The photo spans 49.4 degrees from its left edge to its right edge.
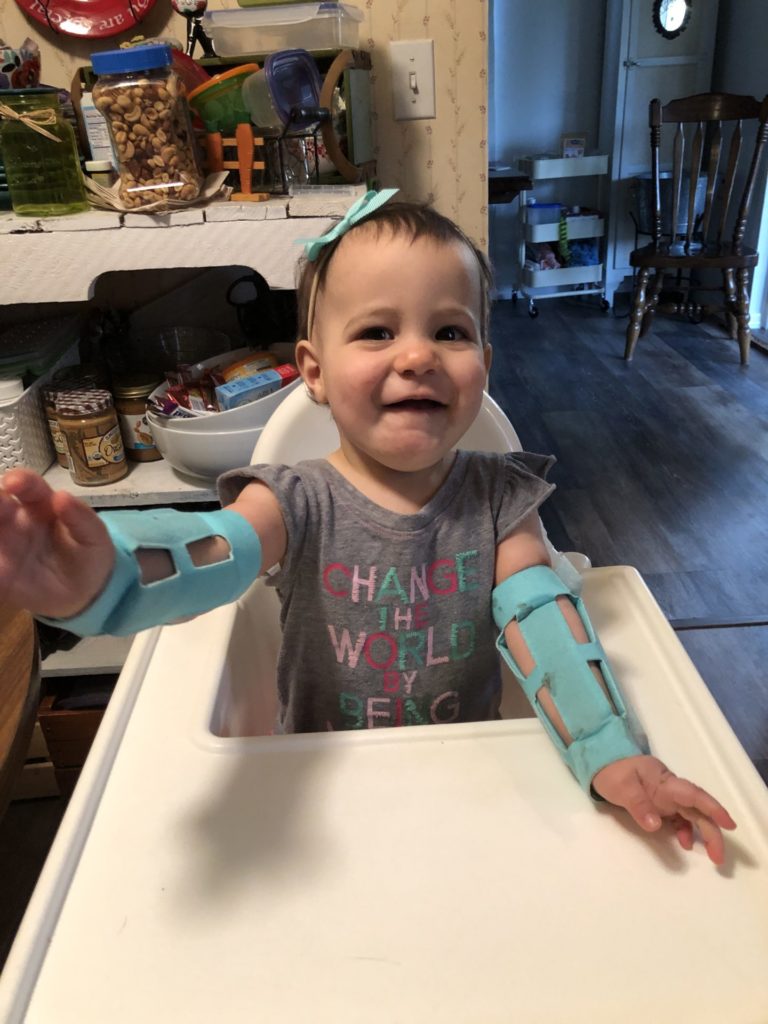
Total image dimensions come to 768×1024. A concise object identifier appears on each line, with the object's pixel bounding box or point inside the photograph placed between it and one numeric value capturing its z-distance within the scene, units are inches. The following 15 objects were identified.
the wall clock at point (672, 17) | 154.9
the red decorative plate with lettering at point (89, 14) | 53.6
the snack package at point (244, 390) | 48.4
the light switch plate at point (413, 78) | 55.2
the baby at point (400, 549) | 20.9
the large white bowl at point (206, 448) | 48.9
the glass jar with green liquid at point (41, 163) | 44.8
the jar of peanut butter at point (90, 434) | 50.8
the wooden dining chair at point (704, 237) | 125.0
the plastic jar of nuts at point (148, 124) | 42.3
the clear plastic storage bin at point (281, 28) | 48.7
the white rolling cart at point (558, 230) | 161.8
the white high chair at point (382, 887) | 17.3
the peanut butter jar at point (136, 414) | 53.6
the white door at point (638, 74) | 156.3
